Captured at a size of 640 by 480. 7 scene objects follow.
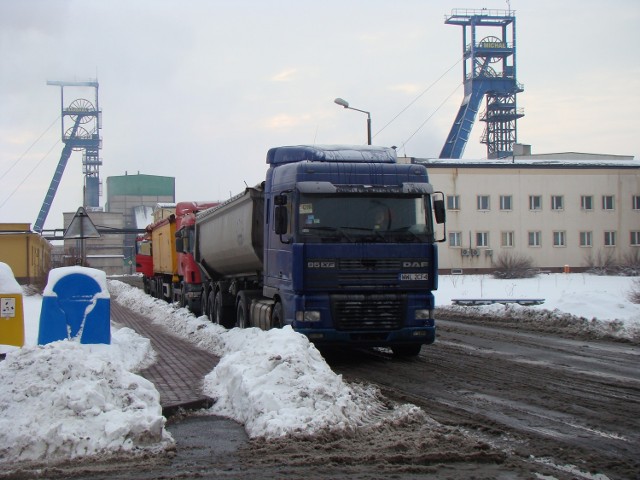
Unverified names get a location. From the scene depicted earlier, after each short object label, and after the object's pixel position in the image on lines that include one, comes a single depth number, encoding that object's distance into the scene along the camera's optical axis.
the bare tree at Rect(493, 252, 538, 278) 50.62
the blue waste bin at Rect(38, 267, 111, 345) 11.46
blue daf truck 12.27
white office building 60.00
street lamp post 30.30
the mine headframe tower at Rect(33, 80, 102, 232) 114.94
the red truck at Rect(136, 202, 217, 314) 24.30
